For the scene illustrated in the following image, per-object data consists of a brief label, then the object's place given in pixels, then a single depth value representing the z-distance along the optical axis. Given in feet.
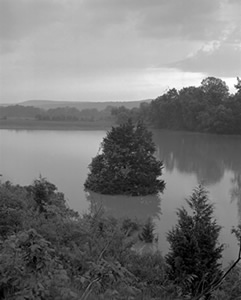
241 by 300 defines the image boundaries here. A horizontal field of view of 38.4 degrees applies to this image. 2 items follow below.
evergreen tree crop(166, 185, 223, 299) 20.97
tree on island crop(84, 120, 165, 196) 51.65
